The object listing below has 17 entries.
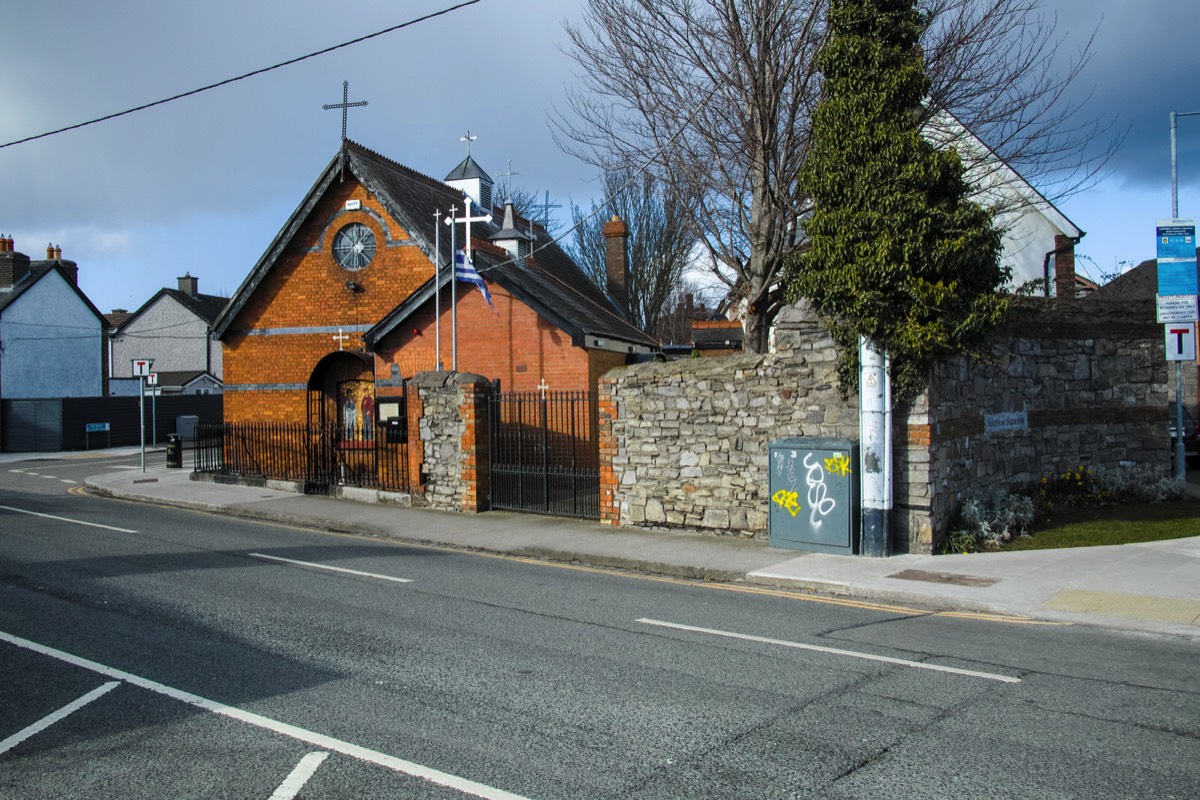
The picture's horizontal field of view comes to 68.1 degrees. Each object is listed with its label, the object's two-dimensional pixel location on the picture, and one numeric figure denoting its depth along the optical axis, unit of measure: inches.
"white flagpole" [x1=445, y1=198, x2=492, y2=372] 736.3
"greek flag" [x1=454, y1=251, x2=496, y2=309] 741.3
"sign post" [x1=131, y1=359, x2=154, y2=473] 1005.8
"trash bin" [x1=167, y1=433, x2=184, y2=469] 1080.8
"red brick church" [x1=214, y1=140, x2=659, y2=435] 800.3
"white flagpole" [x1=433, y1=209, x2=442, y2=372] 761.0
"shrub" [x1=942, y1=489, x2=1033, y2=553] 470.0
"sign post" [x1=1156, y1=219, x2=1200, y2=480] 614.2
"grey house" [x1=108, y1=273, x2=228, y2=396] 1936.5
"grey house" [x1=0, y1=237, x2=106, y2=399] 1547.7
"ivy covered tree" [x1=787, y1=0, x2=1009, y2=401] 445.7
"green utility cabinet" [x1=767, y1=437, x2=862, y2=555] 461.4
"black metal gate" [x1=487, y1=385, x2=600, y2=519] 614.2
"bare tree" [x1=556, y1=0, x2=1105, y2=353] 602.9
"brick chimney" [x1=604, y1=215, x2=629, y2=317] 1299.2
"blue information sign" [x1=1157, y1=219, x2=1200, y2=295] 623.8
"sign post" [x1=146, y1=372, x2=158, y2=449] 1496.1
